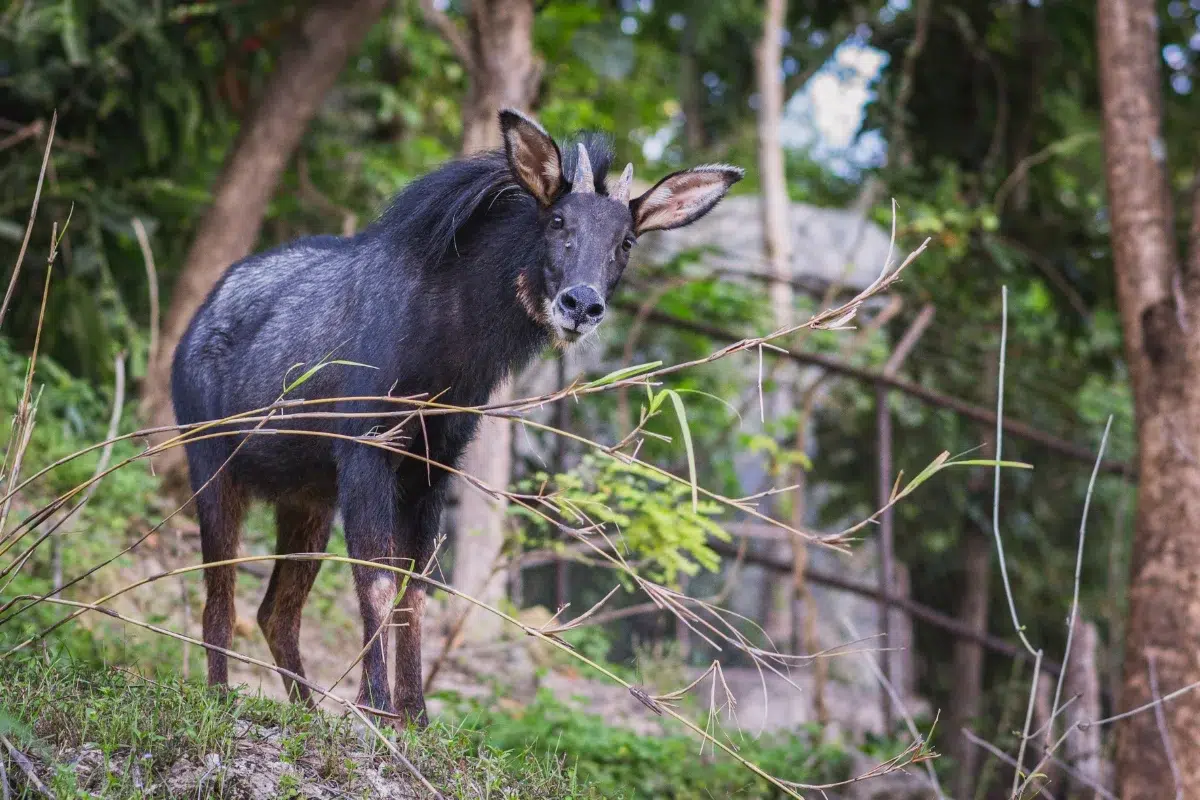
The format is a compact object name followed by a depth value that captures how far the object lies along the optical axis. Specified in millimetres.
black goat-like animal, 9766
